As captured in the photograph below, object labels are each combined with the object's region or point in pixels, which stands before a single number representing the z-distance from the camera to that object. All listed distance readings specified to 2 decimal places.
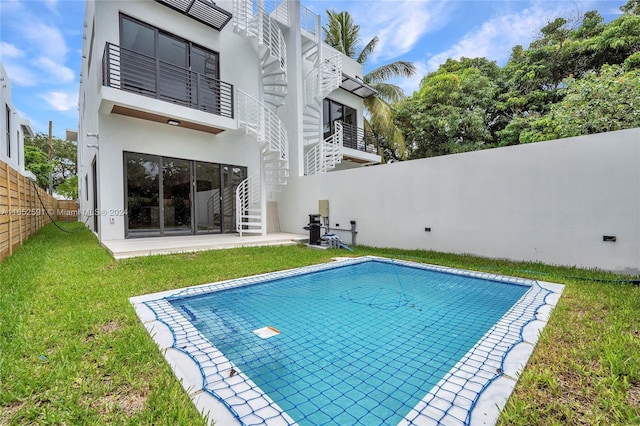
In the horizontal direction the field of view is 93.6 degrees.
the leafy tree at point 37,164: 19.86
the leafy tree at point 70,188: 24.91
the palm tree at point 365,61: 16.53
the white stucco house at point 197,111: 7.72
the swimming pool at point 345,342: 1.79
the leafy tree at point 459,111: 14.12
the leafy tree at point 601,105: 7.46
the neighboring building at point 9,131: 9.56
